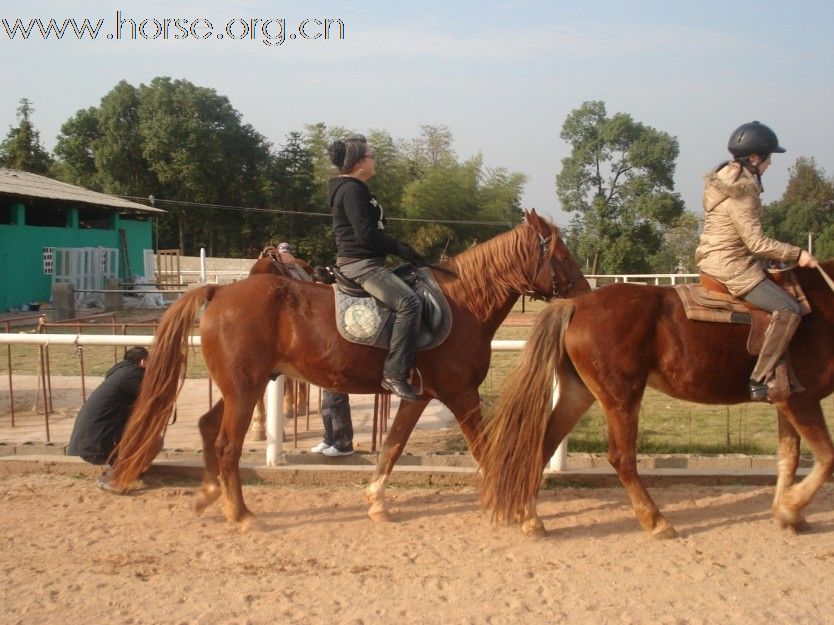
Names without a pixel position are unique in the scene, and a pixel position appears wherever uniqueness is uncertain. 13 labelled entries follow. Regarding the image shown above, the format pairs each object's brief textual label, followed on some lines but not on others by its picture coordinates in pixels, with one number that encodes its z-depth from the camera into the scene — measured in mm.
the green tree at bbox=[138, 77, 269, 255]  56122
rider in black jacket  5426
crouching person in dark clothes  6406
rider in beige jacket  5020
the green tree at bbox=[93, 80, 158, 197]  57312
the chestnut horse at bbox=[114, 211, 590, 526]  5520
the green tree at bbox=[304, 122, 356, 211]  58219
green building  28156
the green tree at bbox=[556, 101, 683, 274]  45844
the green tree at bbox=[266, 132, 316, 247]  55781
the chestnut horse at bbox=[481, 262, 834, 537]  5137
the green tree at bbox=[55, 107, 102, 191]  58656
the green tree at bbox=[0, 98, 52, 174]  56562
